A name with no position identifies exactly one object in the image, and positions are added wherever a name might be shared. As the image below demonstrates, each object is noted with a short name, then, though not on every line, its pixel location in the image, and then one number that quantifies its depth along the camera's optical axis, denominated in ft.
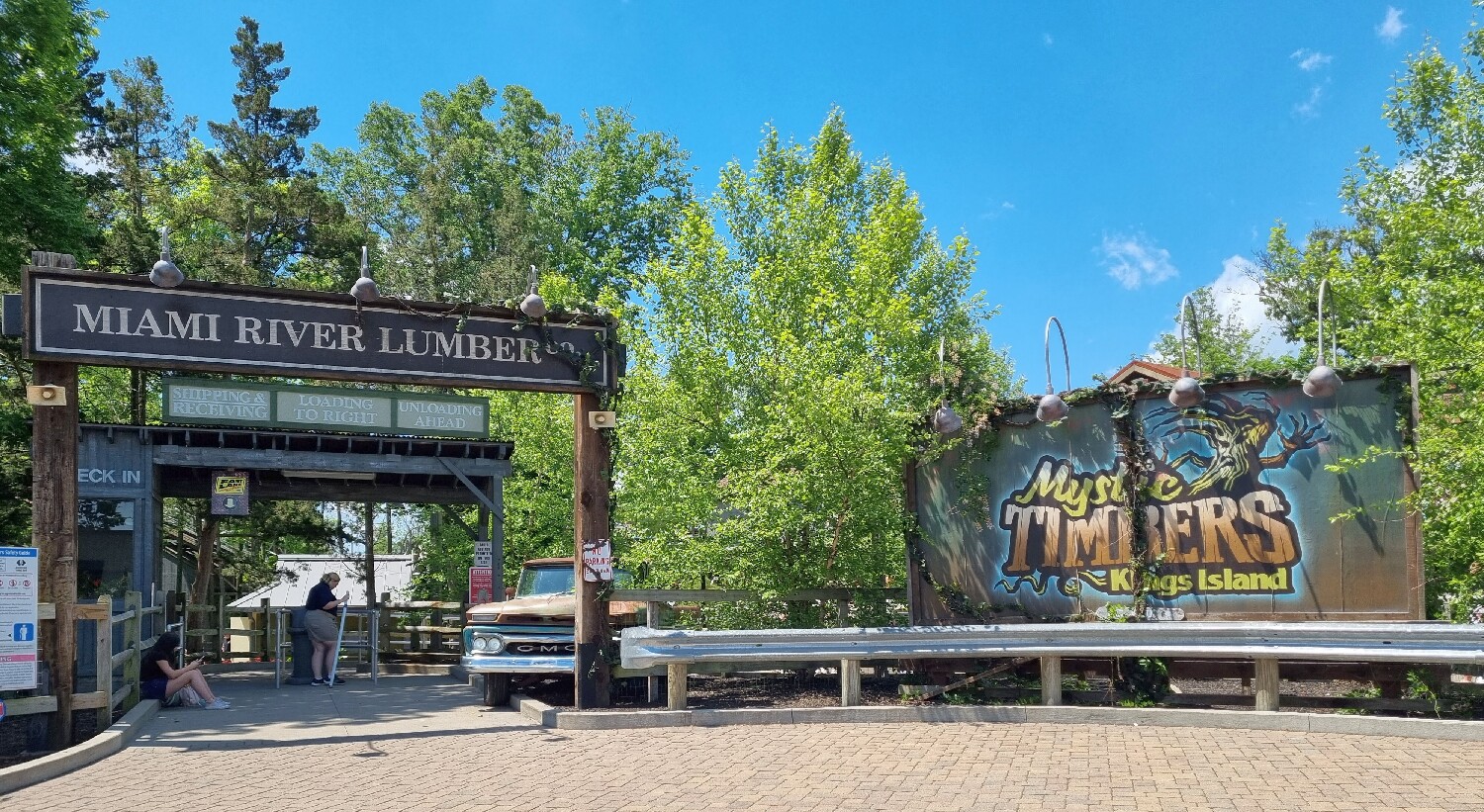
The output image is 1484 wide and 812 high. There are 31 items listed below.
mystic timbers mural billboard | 34.50
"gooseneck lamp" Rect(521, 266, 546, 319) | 39.68
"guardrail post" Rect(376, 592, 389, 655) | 71.77
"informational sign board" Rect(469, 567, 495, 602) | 62.90
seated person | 42.91
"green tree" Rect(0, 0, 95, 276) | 65.05
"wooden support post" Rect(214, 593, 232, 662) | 70.13
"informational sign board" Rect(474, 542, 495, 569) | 63.87
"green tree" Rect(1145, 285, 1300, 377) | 133.47
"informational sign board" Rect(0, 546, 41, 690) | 31.48
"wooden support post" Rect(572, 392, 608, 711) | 39.40
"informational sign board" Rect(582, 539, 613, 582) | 40.01
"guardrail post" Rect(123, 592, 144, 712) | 44.01
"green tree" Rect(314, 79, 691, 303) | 123.54
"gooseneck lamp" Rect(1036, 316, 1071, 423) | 37.76
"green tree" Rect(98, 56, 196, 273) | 80.07
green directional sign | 61.62
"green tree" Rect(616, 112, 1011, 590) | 43.70
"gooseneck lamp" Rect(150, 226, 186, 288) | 35.09
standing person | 55.16
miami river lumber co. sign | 35.50
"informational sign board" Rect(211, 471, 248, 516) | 63.87
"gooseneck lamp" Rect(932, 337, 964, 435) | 39.55
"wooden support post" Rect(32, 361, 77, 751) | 35.35
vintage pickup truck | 41.55
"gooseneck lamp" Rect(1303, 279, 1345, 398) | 33.35
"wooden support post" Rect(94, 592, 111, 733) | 36.86
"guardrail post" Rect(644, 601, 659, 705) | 38.09
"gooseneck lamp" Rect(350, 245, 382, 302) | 37.65
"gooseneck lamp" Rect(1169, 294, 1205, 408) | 35.14
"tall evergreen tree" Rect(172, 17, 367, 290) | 90.12
